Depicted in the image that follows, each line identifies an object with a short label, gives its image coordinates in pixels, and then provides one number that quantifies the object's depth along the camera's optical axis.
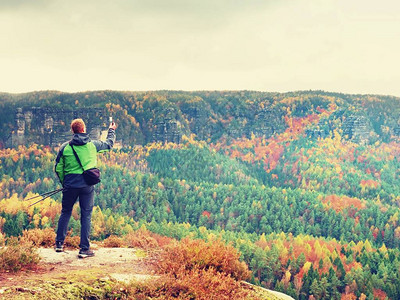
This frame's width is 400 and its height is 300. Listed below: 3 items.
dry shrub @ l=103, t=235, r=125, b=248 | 15.51
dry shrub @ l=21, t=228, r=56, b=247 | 14.80
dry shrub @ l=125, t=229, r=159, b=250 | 15.52
